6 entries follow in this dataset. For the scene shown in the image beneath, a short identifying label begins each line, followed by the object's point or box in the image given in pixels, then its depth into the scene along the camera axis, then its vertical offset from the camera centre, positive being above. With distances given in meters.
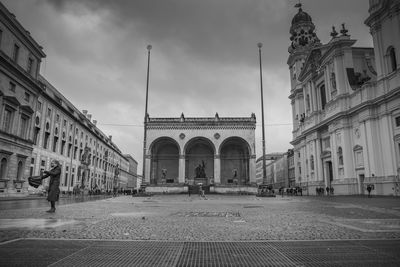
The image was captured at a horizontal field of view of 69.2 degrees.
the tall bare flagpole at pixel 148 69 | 34.23 +14.12
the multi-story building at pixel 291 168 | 76.25 +4.72
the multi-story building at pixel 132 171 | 116.28 +5.83
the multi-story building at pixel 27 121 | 26.58 +7.34
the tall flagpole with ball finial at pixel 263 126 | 31.81 +6.43
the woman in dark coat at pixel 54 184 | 9.21 -0.01
